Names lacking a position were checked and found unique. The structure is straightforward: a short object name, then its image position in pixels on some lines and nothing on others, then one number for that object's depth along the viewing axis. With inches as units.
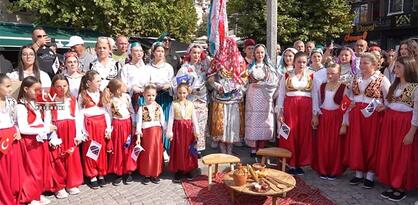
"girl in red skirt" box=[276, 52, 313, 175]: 204.8
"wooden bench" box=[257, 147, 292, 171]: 198.2
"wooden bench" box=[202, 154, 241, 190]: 190.7
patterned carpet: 176.7
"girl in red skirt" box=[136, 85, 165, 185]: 195.2
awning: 450.3
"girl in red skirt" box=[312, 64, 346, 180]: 199.2
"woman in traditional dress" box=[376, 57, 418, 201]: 169.9
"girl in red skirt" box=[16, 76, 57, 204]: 163.9
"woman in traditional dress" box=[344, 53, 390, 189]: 184.2
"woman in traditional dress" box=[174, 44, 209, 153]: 220.1
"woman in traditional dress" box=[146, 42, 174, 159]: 210.7
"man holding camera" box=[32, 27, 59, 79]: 221.1
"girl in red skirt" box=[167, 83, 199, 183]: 201.0
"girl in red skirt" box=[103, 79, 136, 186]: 191.0
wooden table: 159.3
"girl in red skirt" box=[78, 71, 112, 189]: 184.5
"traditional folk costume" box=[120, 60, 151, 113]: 205.5
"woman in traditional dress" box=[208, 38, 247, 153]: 223.1
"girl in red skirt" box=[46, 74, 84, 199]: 176.7
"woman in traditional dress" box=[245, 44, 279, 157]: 222.2
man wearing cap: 235.9
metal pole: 250.2
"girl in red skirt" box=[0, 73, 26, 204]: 154.6
